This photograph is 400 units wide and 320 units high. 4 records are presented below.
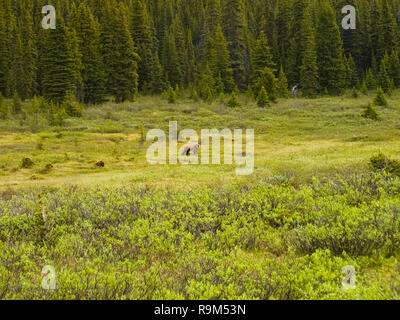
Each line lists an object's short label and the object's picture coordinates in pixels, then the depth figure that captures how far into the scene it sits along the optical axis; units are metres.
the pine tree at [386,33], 52.75
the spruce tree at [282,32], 54.47
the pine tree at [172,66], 55.38
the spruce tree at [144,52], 52.59
